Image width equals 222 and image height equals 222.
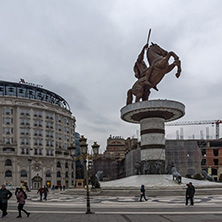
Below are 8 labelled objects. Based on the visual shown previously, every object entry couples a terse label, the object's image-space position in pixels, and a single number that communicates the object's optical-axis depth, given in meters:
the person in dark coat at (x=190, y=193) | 20.82
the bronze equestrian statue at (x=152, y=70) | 41.66
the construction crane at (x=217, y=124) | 138.27
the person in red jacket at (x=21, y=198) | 15.84
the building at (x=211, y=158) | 90.12
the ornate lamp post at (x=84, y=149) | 18.82
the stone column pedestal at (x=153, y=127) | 39.09
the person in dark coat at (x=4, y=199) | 15.99
